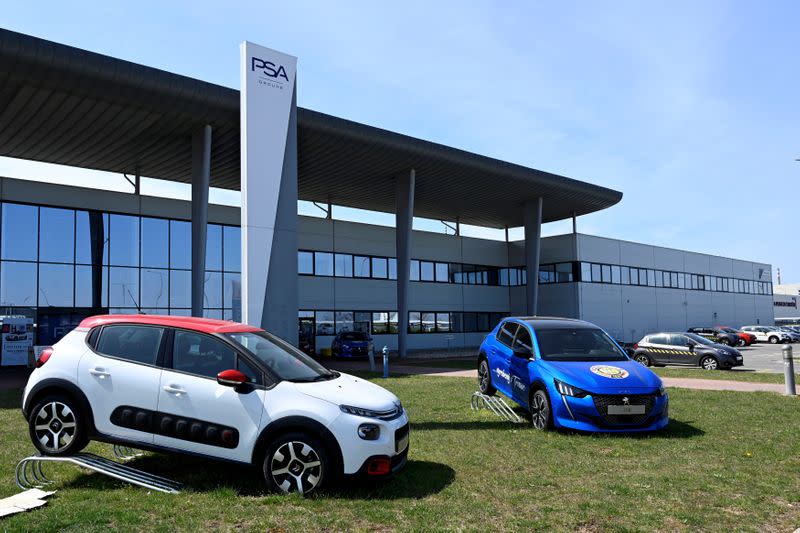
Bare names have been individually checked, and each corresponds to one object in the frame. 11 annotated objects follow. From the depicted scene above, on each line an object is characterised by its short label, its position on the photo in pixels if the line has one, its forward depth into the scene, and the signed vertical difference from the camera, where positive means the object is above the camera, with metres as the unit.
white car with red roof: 5.61 -0.85
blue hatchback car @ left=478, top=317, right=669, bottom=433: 8.56 -1.00
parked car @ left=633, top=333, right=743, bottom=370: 22.03 -1.56
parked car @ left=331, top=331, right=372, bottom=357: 30.86 -1.61
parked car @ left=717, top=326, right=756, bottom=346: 41.56 -1.94
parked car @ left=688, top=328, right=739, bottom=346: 40.72 -1.77
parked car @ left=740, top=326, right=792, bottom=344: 45.12 -1.85
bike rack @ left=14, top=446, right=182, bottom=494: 5.74 -1.51
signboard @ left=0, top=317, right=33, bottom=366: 24.41 -1.00
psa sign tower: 18.12 +3.63
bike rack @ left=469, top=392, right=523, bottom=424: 10.20 -1.69
